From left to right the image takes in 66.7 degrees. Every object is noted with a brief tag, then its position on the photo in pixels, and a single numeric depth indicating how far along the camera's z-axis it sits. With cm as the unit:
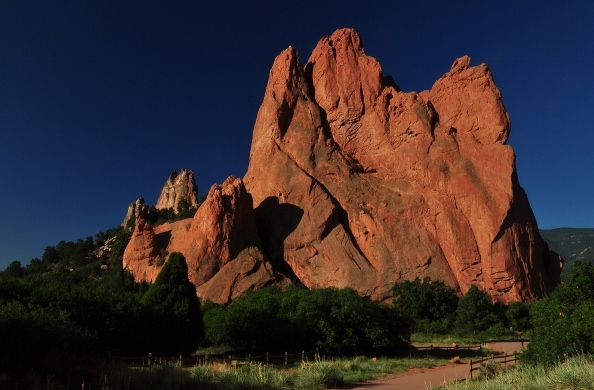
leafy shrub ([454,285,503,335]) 4184
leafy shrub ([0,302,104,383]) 1201
